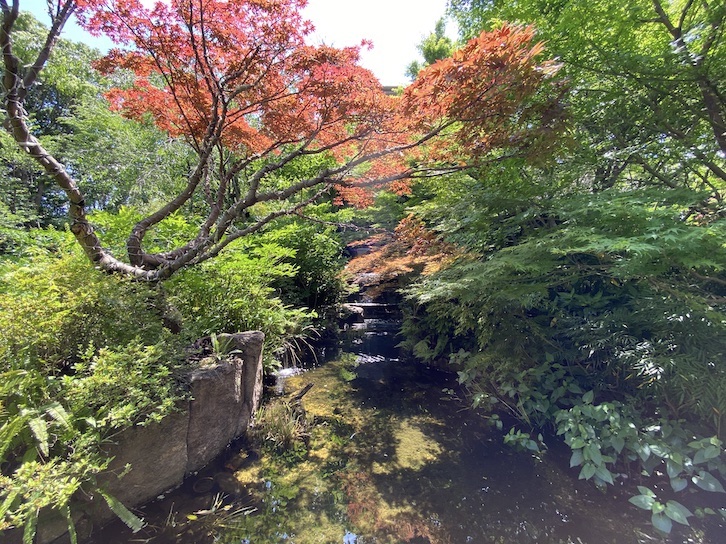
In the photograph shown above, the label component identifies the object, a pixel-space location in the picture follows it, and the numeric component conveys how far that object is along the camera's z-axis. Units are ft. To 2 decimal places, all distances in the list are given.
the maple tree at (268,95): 8.29
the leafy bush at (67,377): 5.37
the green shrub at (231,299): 11.40
